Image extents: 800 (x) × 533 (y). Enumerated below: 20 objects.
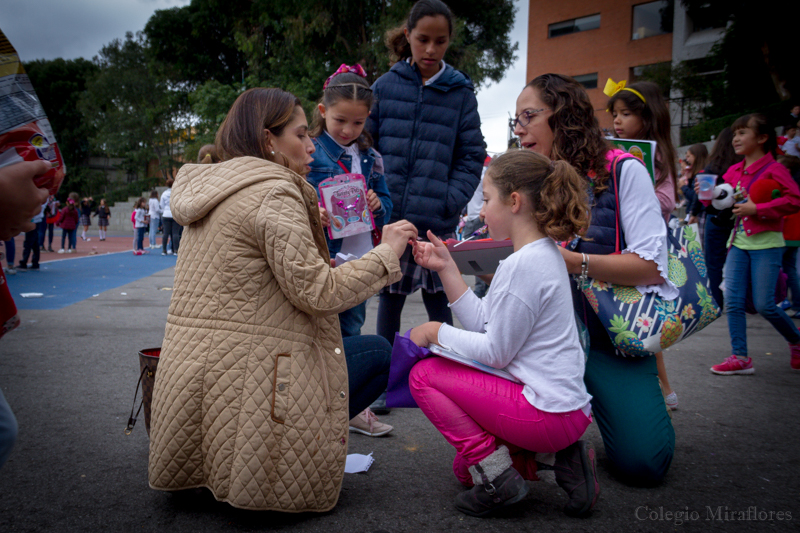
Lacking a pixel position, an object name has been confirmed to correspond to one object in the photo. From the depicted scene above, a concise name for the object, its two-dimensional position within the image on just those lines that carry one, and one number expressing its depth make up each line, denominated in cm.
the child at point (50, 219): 1360
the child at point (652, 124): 311
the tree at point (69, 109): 4178
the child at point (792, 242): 517
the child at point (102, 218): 2316
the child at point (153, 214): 1859
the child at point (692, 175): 674
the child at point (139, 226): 1507
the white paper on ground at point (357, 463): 256
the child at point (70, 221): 1545
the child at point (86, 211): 2438
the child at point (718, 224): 522
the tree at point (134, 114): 3500
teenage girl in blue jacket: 341
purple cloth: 243
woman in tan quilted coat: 192
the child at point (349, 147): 303
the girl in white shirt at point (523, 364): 209
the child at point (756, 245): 438
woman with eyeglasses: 248
